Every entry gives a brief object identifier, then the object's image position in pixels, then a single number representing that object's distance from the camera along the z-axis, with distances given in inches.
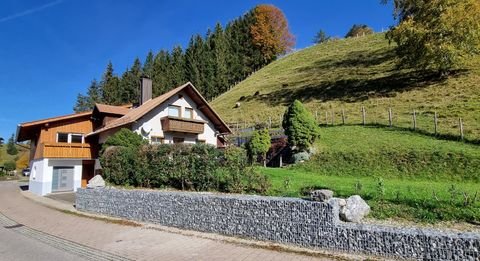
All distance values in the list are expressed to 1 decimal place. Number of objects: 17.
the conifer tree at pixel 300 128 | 772.6
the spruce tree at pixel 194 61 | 2642.7
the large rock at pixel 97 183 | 626.4
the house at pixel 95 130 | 977.5
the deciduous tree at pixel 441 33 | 1098.1
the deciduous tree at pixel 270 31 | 3068.4
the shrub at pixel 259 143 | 810.8
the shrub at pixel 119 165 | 622.4
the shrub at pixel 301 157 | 755.4
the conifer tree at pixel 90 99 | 2899.9
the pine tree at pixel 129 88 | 2768.2
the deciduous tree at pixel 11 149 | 3641.7
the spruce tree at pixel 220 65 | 2714.1
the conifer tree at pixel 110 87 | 2765.7
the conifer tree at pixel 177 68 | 2699.3
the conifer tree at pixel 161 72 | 2635.3
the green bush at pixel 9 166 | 2618.1
